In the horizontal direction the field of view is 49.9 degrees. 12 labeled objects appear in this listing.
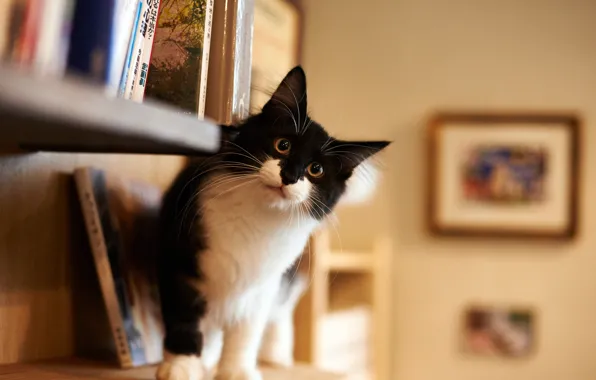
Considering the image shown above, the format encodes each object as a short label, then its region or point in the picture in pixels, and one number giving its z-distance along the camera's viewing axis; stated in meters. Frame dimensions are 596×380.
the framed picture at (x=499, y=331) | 2.46
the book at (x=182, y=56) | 0.72
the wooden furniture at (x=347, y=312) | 1.62
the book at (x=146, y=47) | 0.71
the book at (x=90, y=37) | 0.54
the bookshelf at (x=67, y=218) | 0.59
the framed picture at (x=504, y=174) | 2.48
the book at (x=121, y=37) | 0.61
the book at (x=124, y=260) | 0.87
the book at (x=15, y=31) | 0.53
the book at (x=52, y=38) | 0.53
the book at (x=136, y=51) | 0.69
